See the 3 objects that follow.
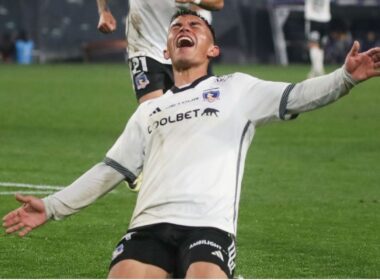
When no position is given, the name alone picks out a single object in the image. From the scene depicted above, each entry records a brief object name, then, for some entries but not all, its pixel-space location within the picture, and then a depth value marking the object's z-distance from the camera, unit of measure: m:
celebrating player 7.13
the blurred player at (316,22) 38.16
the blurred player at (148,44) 12.95
